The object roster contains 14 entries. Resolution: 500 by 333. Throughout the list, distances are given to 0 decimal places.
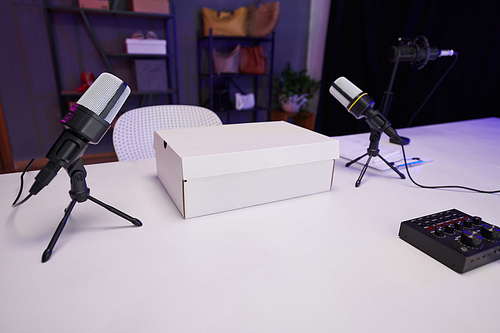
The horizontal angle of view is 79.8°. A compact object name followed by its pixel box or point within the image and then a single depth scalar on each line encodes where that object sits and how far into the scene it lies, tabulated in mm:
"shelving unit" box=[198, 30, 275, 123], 3053
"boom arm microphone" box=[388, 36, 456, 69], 1302
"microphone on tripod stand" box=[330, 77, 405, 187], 838
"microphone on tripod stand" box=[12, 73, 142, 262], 518
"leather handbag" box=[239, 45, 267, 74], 3160
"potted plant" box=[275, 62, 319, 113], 3381
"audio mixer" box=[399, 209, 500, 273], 532
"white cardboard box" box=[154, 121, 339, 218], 660
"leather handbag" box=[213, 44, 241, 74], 3057
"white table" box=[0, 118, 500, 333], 426
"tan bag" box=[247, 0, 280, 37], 2945
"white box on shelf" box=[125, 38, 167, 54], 2643
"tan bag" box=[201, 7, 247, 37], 2910
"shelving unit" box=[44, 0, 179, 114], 2596
